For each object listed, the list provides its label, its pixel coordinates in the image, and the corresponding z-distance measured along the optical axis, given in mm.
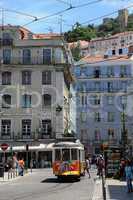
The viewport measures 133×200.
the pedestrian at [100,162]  34688
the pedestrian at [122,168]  35681
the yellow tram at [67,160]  35594
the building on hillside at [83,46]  146862
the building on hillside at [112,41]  164375
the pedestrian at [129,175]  24697
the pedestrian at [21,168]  44200
